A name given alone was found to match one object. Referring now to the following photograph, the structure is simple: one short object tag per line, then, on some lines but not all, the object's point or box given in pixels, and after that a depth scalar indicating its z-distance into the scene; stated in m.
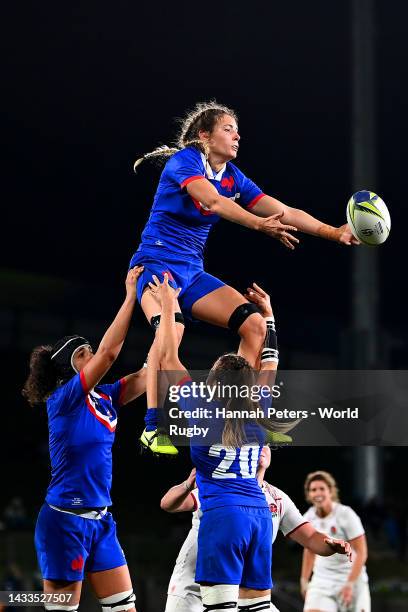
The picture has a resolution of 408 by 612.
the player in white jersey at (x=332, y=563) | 17.53
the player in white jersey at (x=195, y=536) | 11.67
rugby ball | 11.57
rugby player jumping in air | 11.73
